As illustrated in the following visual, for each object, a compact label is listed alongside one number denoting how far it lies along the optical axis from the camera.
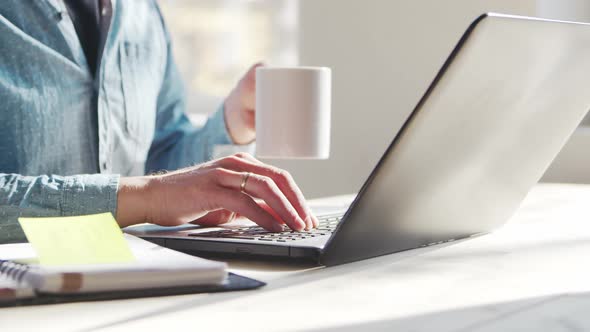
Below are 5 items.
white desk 0.73
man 1.11
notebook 0.79
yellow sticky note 0.84
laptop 0.95
